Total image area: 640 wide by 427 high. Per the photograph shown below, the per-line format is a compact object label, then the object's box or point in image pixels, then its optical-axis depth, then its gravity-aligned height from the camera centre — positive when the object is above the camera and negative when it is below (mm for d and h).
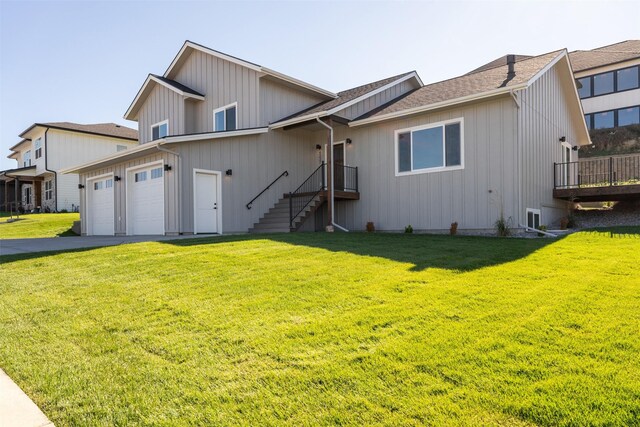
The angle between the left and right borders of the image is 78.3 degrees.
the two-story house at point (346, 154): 10094 +1697
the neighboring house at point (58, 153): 26016 +4122
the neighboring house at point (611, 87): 23047 +7284
